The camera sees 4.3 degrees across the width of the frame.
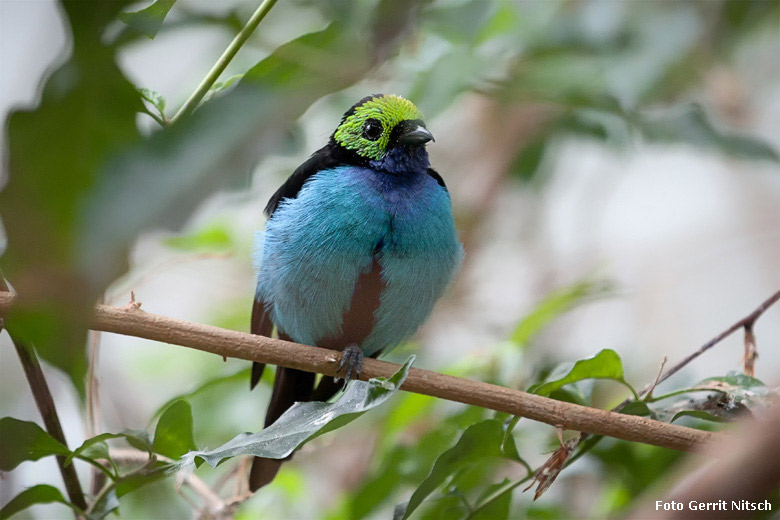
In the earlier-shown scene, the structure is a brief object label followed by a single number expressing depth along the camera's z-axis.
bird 2.84
